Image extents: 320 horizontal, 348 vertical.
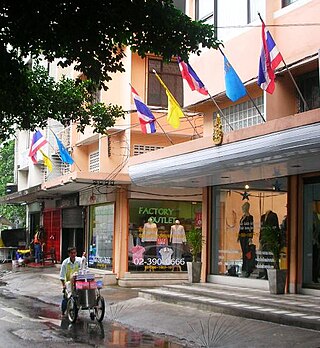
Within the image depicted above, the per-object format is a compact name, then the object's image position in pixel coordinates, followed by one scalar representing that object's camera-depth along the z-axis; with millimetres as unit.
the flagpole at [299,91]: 13216
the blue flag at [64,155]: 22609
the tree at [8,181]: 42094
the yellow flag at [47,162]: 24722
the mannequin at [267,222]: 15562
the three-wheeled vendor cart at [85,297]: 13055
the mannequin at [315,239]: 14156
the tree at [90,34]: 6297
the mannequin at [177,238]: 22734
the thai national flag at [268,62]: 12727
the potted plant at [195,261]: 17594
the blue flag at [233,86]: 13503
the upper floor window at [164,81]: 22859
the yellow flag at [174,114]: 16333
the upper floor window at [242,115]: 15773
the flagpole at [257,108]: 14420
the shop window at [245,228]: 15594
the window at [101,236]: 23391
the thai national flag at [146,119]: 17323
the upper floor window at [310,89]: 13982
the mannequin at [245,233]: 16672
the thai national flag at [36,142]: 22906
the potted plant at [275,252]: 14234
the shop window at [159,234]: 22344
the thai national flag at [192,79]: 14547
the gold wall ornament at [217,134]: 13961
